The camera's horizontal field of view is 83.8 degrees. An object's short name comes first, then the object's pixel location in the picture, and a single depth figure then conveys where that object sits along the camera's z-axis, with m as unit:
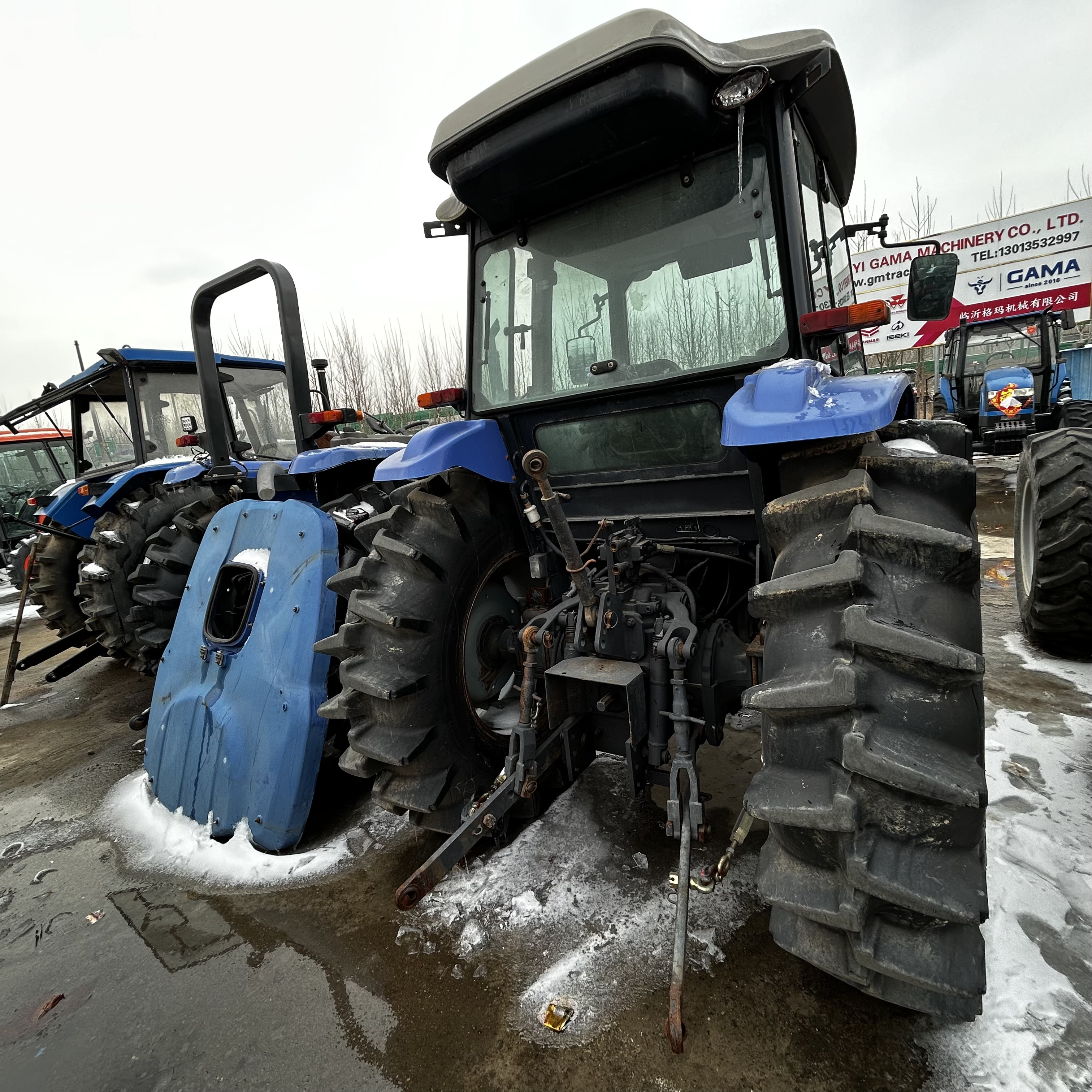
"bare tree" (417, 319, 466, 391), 21.98
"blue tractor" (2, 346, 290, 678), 4.48
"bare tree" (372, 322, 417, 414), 21.86
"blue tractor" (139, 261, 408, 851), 2.46
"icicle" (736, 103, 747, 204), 1.73
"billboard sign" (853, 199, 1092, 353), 12.95
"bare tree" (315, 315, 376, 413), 20.41
